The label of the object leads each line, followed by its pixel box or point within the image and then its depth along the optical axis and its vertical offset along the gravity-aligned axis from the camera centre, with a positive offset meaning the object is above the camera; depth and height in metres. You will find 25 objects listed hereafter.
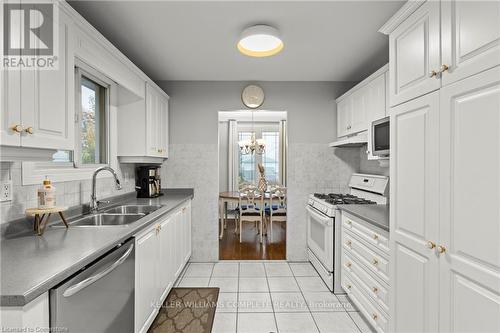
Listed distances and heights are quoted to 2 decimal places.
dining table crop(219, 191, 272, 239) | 4.52 -0.54
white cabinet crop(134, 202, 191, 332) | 1.81 -0.80
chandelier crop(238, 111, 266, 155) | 5.39 +0.43
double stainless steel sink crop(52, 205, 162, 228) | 2.04 -0.42
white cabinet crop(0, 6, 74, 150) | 1.18 +0.31
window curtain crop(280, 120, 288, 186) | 6.68 +0.41
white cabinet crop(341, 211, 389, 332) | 1.85 -0.82
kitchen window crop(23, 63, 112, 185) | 1.89 +0.28
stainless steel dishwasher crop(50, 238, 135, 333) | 1.05 -0.61
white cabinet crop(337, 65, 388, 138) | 2.48 +0.66
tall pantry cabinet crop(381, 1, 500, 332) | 1.04 +0.00
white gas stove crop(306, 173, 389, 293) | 2.71 -0.58
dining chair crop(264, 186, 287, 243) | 4.41 -0.72
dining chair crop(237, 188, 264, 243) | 4.45 -0.70
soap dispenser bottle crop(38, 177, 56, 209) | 1.55 -0.17
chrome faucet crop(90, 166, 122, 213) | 2.15 -0.27
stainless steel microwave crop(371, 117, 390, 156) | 2.24 +0.26
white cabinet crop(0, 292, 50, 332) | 0.87 -0.51
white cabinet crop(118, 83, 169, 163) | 2.85 +0.39
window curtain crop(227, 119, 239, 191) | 6.66 +0.26
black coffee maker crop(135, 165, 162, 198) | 3.18 -0.19
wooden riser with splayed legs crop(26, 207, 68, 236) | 1.47 -0.29
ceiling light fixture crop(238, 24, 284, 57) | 2.12 +1.06
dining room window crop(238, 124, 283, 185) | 6.76 +0.21
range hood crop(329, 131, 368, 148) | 2.80 +0.29
